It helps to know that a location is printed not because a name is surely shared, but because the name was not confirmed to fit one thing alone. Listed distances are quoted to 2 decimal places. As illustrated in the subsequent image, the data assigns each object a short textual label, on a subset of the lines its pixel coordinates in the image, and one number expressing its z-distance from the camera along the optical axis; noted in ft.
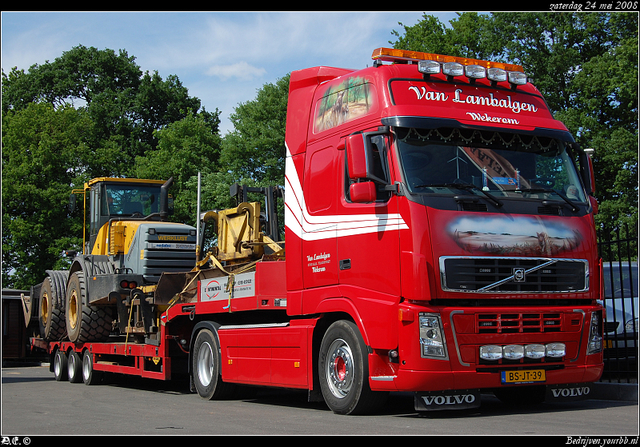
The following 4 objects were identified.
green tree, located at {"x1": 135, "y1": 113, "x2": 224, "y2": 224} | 131.44
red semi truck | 27.25
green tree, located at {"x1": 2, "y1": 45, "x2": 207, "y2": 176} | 165.37
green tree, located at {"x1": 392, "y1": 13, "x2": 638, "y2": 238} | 95.76
